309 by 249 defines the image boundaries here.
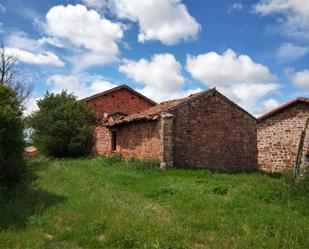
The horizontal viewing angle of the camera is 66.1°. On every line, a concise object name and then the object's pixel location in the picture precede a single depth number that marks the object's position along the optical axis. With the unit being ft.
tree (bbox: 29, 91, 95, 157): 54.94
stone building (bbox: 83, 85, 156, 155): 66.83
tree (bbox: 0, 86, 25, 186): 25.02
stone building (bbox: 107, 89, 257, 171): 39.05
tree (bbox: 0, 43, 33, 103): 68.78
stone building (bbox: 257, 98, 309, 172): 39.53
